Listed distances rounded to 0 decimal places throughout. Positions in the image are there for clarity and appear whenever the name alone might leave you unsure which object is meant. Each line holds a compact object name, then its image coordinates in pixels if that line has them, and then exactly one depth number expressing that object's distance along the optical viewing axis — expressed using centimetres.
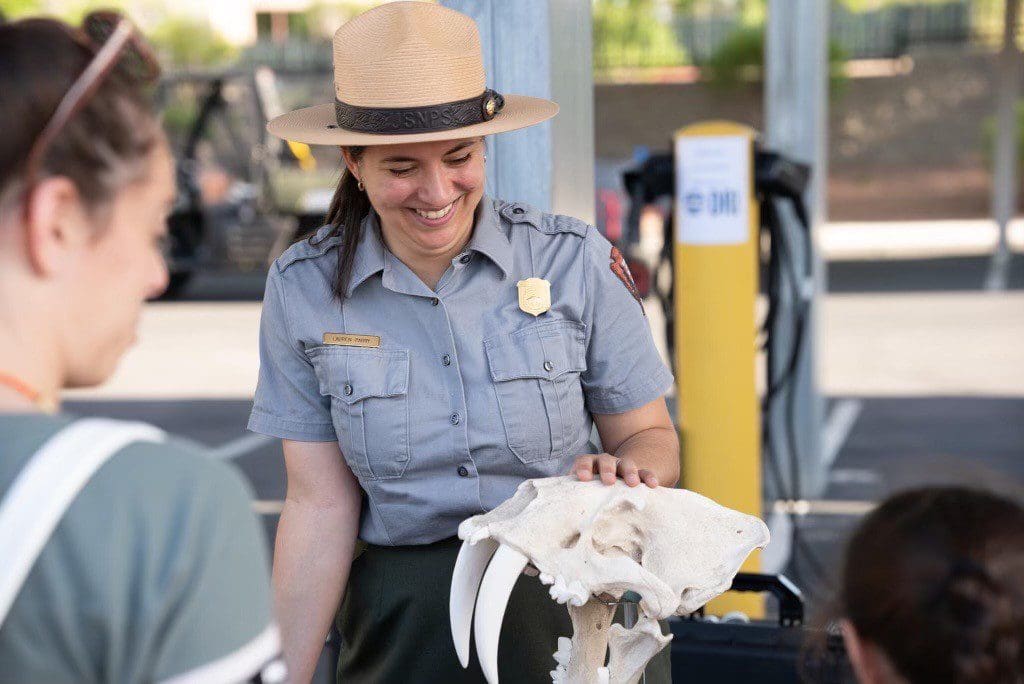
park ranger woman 229
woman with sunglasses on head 103
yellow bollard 468
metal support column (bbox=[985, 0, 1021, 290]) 1494
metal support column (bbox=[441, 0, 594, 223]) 287
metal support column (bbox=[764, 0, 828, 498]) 616
